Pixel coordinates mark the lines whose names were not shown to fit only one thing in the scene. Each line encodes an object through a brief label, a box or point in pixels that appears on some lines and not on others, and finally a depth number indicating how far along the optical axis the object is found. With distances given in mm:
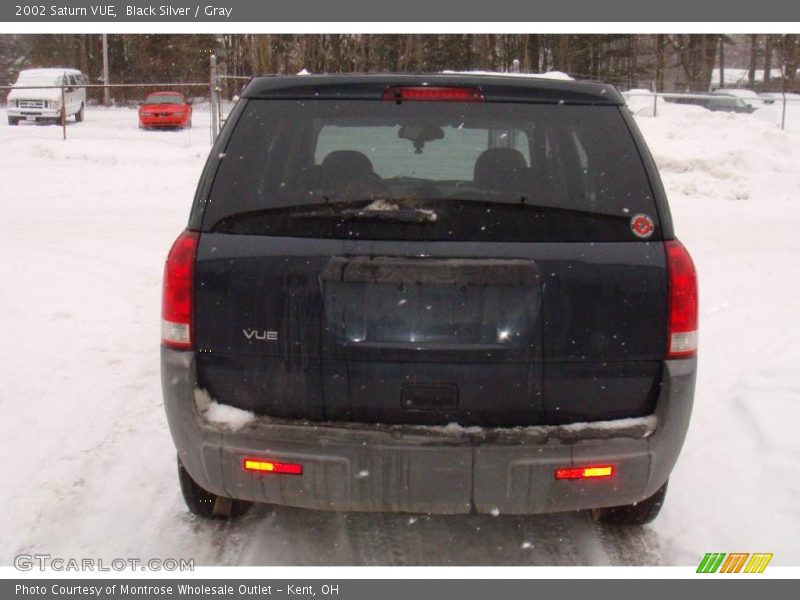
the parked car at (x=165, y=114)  28578
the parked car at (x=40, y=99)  27625
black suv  3008
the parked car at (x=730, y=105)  34875
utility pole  37125
